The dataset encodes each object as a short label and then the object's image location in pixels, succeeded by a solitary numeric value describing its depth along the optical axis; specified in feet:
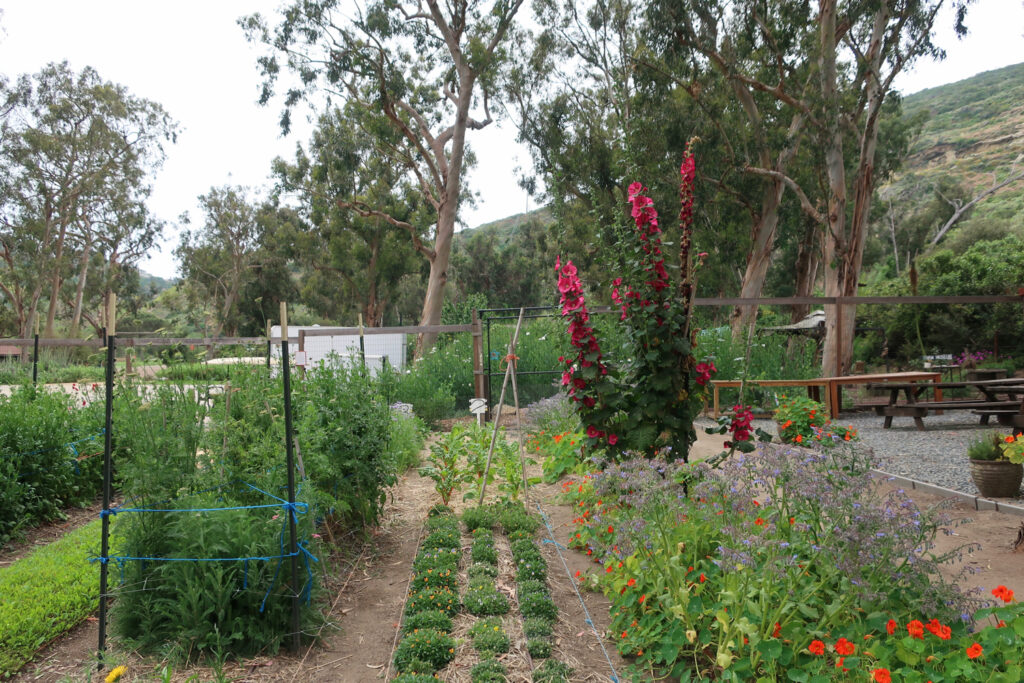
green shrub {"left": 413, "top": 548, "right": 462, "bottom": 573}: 12.70
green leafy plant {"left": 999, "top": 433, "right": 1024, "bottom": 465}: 12.86
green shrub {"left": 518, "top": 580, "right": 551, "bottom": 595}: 11.54
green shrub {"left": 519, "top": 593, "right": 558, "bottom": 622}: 10.84
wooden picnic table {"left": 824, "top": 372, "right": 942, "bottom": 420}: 29.22
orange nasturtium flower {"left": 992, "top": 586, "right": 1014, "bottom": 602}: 7.60
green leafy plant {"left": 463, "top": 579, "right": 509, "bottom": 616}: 11.03
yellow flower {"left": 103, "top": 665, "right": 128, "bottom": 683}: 8.69
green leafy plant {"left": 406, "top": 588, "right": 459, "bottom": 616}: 11.00
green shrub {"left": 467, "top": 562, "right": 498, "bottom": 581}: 12.47
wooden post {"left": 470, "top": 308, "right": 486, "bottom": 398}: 32.14
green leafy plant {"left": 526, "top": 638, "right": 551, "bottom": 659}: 9.57
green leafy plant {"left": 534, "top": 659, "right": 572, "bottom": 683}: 8.77
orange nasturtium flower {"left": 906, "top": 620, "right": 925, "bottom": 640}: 7.19
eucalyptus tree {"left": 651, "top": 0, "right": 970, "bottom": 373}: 42.65
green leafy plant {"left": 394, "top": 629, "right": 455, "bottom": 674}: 9.27
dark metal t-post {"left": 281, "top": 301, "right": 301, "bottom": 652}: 9.89
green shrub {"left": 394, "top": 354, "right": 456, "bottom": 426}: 31.04
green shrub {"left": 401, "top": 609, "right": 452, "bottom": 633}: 10.31
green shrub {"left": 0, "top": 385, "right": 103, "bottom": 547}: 15.88
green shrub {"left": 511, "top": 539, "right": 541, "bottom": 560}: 13.15
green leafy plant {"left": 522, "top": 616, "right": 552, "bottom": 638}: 10.09
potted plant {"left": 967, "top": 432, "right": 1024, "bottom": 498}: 15.83
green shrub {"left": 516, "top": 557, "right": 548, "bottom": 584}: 12.25
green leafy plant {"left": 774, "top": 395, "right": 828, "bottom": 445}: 21.04
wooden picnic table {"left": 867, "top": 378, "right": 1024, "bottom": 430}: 23.52
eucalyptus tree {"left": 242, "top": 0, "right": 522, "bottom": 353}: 54.80
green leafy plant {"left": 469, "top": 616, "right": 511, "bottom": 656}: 9.60
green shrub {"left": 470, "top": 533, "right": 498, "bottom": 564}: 13.35
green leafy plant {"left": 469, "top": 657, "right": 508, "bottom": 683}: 8.73
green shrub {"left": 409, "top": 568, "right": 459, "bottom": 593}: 11.91
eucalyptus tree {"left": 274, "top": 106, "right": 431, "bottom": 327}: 85.97
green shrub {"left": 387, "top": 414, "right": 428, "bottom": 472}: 19.45
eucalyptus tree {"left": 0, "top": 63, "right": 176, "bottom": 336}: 78.69
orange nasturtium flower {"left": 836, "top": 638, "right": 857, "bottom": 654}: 7.11
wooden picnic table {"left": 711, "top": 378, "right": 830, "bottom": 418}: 28.96
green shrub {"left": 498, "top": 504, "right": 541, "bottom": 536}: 15.46
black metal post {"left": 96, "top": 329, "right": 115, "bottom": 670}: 9.65
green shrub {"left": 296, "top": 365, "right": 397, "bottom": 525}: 13.28
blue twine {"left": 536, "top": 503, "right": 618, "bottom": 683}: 9.21
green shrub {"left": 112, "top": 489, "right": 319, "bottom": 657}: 9.64
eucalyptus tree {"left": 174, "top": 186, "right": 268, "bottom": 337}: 114.32
